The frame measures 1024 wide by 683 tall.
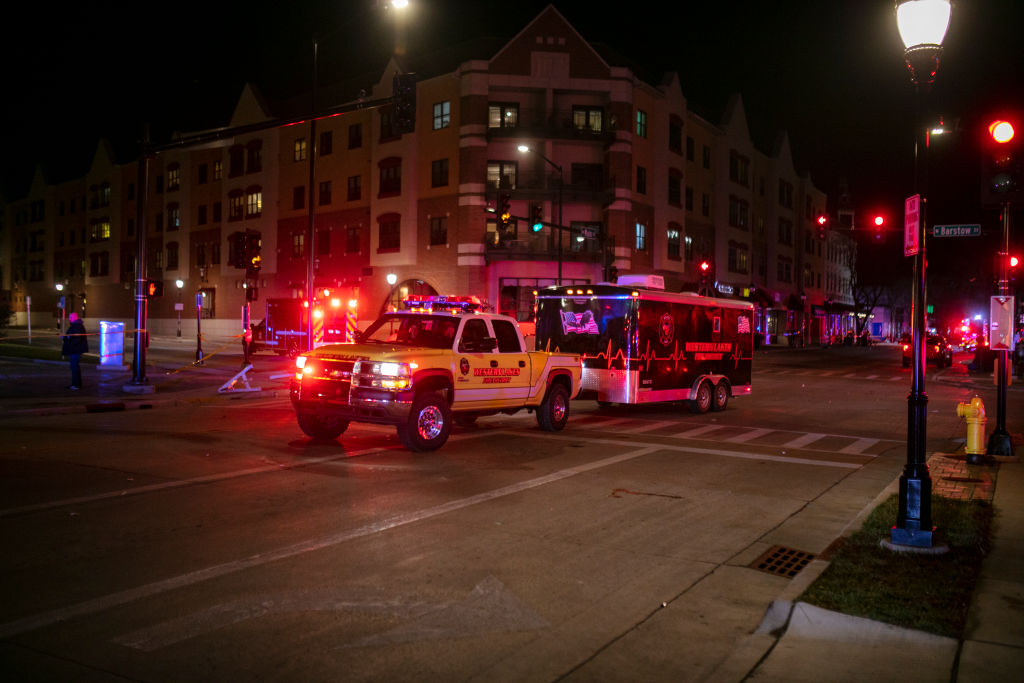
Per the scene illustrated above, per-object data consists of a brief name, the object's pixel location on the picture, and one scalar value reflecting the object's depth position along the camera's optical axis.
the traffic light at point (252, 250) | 24.98
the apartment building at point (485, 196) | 43.41
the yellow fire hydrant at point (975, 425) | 11.16
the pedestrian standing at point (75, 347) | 19.59
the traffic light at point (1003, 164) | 8.88
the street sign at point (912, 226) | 7.23
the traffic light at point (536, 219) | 30.64
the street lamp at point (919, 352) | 6.68
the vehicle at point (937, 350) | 41.18
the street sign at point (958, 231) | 9.35
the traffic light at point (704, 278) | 39.22
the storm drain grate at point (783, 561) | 6.48
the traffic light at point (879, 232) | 25.06
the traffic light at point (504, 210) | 29.16
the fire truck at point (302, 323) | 25.86
